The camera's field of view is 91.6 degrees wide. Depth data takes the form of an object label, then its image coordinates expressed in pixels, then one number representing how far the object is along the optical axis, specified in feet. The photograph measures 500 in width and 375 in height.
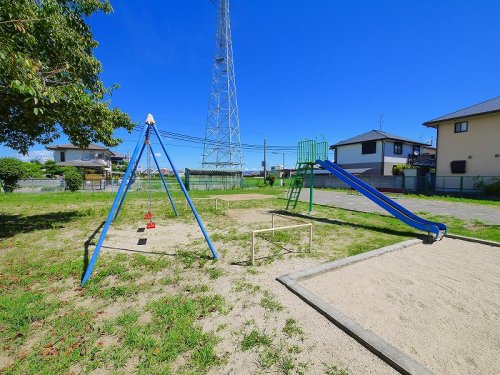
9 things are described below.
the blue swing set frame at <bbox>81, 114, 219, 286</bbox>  13.20
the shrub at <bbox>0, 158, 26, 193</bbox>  64.44
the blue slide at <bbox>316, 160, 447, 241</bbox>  20.84
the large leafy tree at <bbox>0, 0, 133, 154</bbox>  14.73
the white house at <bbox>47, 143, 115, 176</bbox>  125.90
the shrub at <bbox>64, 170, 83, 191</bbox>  71.61
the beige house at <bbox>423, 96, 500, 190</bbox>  57.11
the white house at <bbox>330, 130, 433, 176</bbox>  91.35
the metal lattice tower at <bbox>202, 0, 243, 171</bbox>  93.30
